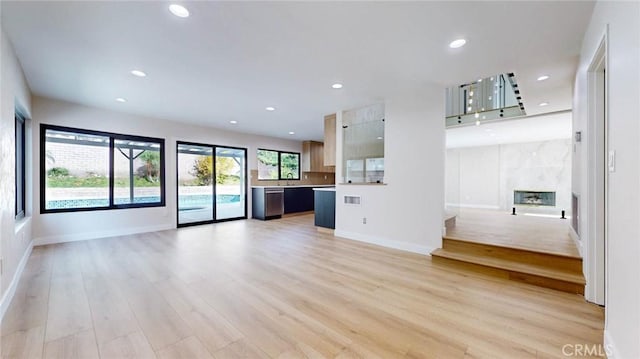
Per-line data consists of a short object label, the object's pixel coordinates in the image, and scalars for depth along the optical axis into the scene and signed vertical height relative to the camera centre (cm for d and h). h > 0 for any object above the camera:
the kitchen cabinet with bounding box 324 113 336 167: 549 +81
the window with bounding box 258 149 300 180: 803 +42
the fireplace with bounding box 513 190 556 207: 791 -63
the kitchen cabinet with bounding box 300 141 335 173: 891 +72
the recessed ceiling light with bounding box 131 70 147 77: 330 +135
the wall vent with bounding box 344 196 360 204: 484 -41
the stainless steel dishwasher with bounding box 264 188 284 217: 719 -66
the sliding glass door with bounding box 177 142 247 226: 633 -13
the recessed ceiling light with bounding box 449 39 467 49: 257 +134
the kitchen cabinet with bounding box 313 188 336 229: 545 -64
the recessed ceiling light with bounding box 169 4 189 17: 205 +135
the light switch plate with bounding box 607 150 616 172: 158 +10
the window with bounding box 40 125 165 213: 459 +15
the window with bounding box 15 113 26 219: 378 +18
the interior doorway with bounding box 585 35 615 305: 227 -6
